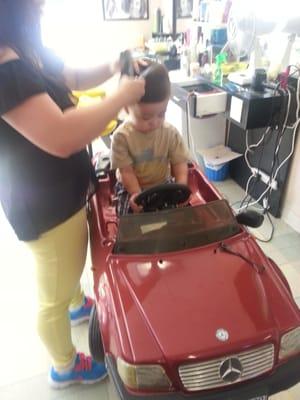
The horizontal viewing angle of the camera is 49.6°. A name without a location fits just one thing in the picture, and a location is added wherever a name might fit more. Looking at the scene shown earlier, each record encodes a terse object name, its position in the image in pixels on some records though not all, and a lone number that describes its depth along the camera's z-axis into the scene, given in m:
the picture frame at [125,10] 3.26
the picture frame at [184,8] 2.96
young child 1.08
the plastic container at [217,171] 2.32
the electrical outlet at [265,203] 2.02
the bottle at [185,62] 2.26
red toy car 0.71
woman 0.57
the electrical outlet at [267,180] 1.91
